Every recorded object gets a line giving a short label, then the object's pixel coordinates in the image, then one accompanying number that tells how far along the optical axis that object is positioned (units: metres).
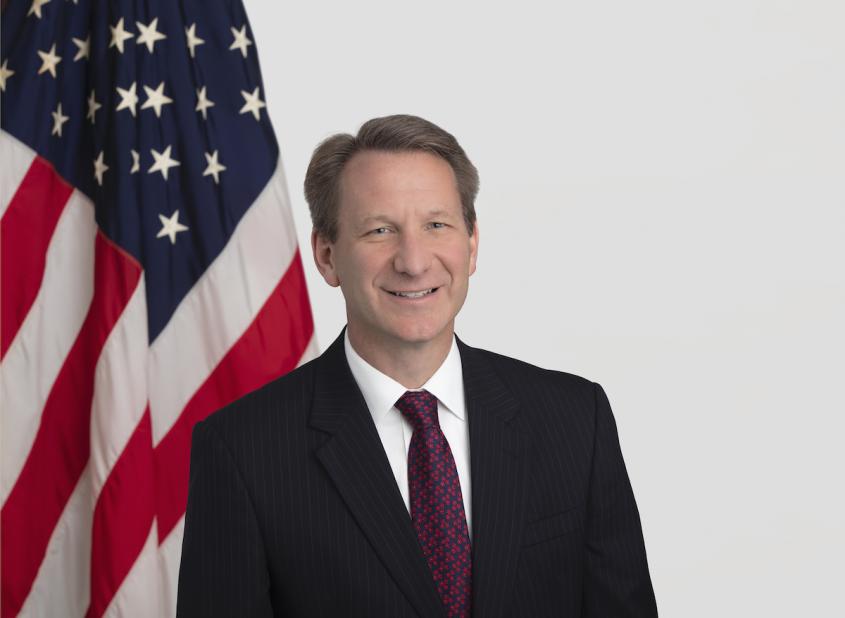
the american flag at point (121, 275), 3.45
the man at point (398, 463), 2.04
